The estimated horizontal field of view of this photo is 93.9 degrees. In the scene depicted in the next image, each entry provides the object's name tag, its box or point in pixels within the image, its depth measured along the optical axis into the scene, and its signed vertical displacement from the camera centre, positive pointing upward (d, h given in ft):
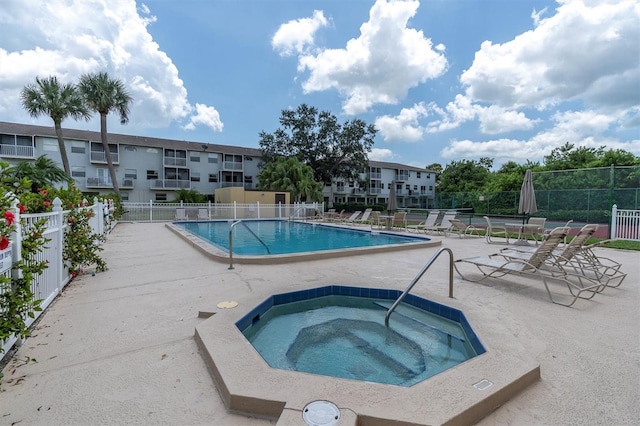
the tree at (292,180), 87.25 +5.93
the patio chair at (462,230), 37.13 -4.03
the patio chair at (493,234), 32.42 -4.37
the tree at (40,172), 25.04 +2.46
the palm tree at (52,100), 67.82 +22.93
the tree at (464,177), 145.28 +11.56
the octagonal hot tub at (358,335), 9.12 -5.07
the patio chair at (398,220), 49.32 -3.69
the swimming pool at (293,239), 23.71 -5.00
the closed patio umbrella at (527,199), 30.55 +0.14
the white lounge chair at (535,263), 14.87 -3.38
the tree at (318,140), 111.04 +22.72
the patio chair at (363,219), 57.11 -3.78
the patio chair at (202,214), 67.52 -3.20
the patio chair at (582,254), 15.97 -3.18
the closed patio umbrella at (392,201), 47.00 -0.12
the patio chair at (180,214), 65.00 -3.06
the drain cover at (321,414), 5.60 -4.17
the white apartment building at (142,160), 87.86 +13.46
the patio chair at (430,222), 43.49 -3.24
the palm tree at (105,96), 71.61 +25.51
